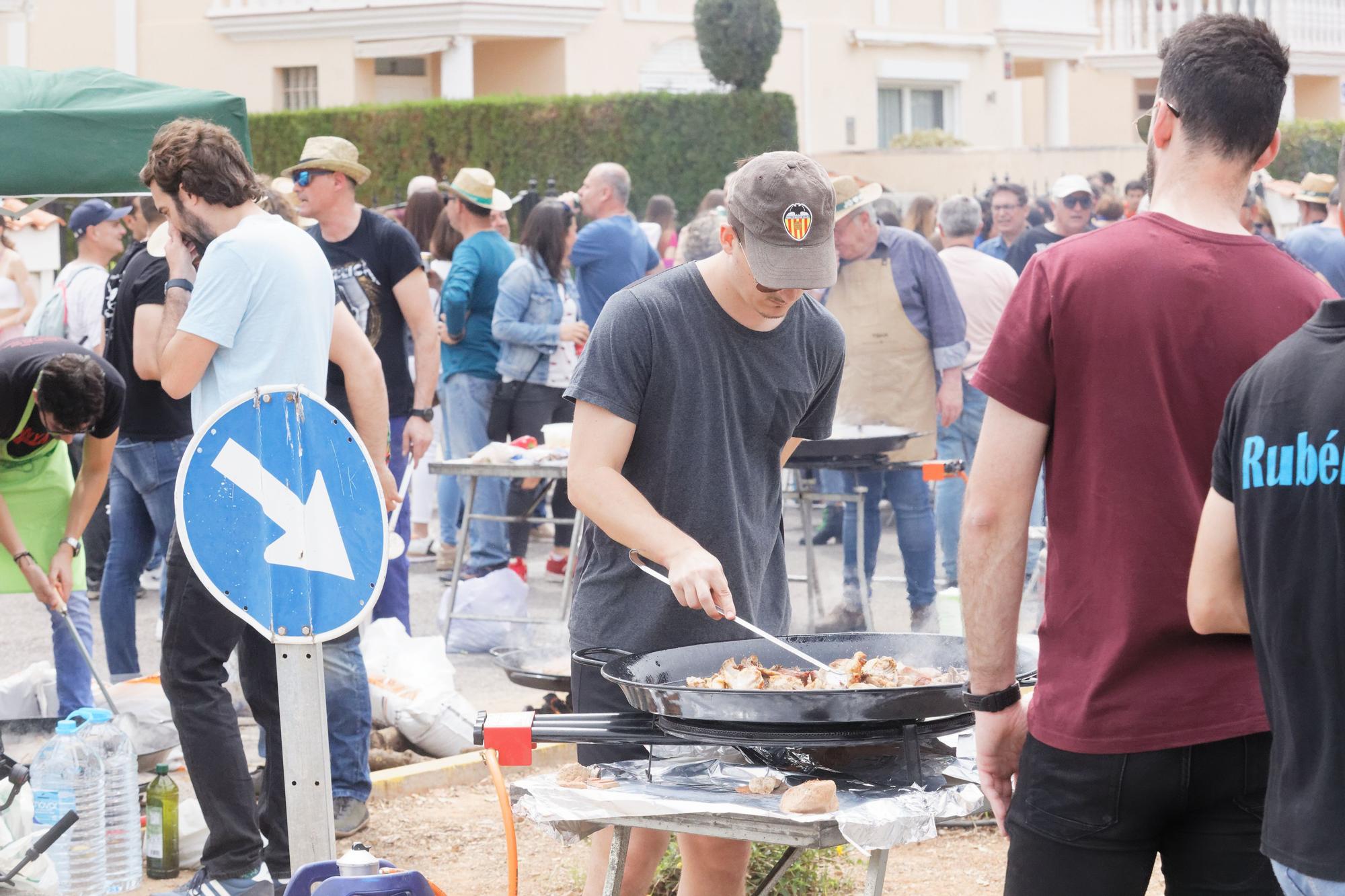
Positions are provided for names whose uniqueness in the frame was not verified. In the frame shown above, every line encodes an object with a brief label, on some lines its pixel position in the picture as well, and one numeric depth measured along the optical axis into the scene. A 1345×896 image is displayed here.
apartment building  27.34
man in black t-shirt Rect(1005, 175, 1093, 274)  10.53
